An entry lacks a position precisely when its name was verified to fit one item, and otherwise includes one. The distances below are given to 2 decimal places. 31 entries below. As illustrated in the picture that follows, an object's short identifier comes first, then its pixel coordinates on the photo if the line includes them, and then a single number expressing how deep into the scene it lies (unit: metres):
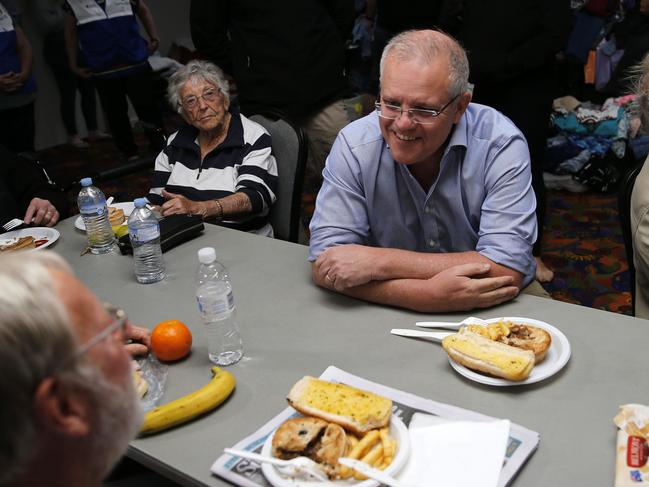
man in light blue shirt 1.60
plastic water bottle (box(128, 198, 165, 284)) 1.88
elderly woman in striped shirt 2.49
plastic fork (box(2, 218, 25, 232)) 2.33
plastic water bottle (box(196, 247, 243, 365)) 1.43
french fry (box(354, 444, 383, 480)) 1.06
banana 1.24
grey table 1.15
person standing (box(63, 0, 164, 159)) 4.88
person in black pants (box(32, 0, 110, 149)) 6.35
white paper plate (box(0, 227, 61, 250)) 2.21
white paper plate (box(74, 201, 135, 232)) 2.28
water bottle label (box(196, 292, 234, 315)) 1.43
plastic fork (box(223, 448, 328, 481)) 1.07
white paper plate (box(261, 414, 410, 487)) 1.06
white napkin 1.06
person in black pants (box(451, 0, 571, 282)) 2.86
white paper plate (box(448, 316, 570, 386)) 1.27
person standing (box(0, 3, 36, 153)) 4.18
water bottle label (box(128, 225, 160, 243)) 1.88
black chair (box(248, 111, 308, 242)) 2.54
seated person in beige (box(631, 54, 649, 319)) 1.64
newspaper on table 1.09
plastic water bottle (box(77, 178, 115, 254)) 2.10
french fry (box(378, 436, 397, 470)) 1.08
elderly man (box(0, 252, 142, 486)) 0.69
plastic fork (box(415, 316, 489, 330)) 1.47
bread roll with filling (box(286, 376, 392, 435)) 1.15
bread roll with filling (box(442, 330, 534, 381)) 1.26
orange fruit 1.45
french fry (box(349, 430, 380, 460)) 1.09
